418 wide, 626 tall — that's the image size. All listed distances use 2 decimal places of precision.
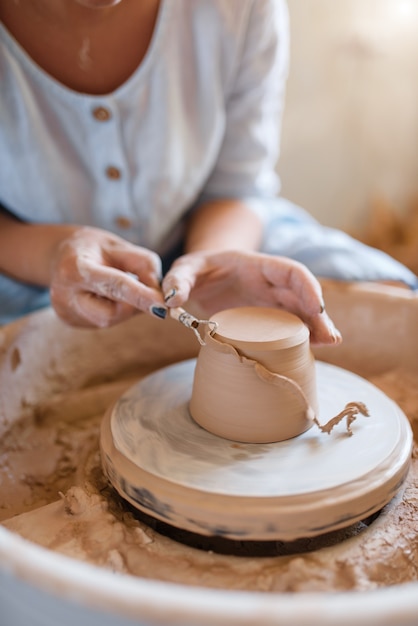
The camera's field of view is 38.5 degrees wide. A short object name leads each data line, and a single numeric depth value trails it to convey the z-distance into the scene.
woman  1.02
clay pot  0.81
